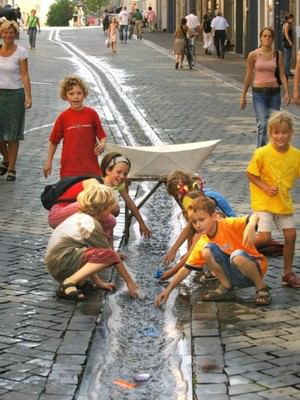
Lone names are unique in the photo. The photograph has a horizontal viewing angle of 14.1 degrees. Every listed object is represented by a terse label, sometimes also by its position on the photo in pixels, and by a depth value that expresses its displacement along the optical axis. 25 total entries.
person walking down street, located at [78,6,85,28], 126.46
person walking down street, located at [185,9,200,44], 44.41
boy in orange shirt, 8.16
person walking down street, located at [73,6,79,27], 123.31
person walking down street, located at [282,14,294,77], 30.42
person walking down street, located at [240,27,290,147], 14.41
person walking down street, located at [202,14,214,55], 46.00
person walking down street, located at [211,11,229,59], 42.66
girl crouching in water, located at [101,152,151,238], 9.42
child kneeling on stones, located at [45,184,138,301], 8.30
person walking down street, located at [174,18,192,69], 35.22
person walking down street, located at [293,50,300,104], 14.03
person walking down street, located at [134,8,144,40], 63.28
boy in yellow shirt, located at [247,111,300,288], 8.75
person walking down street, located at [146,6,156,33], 74.75
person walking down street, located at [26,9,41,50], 49.12
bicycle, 35.54
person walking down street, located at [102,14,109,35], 64.41
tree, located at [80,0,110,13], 126.88
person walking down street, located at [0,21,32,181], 13.62
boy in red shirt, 10.17
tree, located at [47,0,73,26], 128.38
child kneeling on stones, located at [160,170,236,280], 8.85
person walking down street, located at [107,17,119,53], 45.91
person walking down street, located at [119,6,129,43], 54.94
